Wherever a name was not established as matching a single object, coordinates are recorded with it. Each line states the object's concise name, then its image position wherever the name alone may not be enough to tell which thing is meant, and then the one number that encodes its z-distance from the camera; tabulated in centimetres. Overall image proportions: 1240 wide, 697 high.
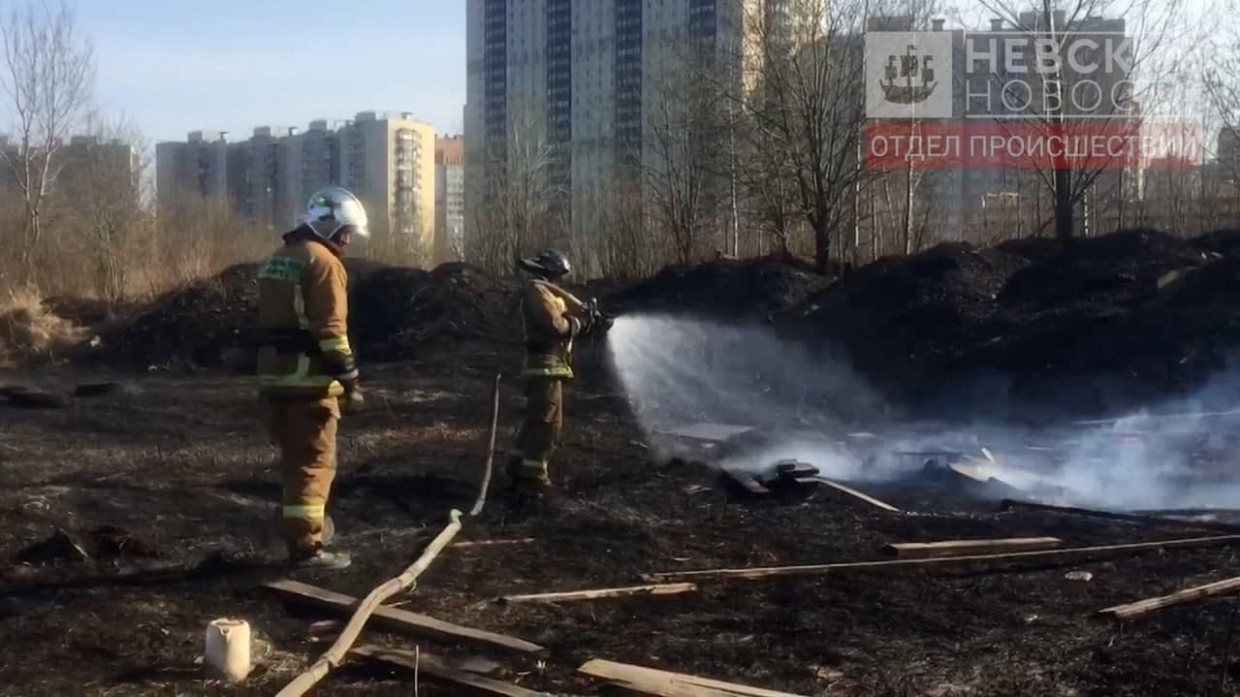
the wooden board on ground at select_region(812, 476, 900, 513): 823
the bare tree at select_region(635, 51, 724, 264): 2786
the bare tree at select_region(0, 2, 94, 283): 3031
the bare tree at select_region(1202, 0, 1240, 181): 2520
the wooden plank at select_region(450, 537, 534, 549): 710
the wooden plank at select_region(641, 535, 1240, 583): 631
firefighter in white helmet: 619
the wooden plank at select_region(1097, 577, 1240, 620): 544
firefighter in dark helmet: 837
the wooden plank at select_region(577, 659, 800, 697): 439
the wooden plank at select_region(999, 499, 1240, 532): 742
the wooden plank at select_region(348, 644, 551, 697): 448
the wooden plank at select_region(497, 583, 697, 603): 587
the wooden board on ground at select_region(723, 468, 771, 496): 860
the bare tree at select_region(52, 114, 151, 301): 2833
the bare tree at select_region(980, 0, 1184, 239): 2128
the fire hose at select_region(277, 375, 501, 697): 449
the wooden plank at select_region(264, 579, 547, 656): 506
